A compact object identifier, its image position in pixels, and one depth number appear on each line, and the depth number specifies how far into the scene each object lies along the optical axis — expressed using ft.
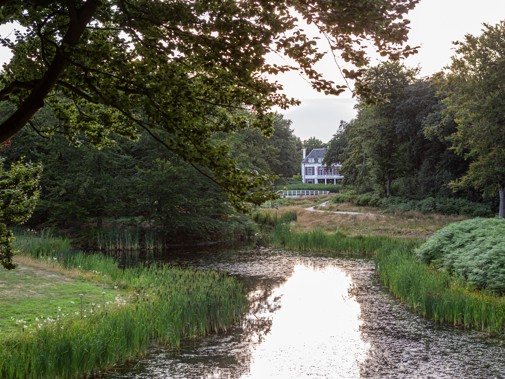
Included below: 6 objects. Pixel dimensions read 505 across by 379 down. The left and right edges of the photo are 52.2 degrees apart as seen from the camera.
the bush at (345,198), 183.62
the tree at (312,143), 468.05
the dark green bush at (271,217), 136.81
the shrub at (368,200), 165.27
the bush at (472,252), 48.83
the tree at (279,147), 181.70
